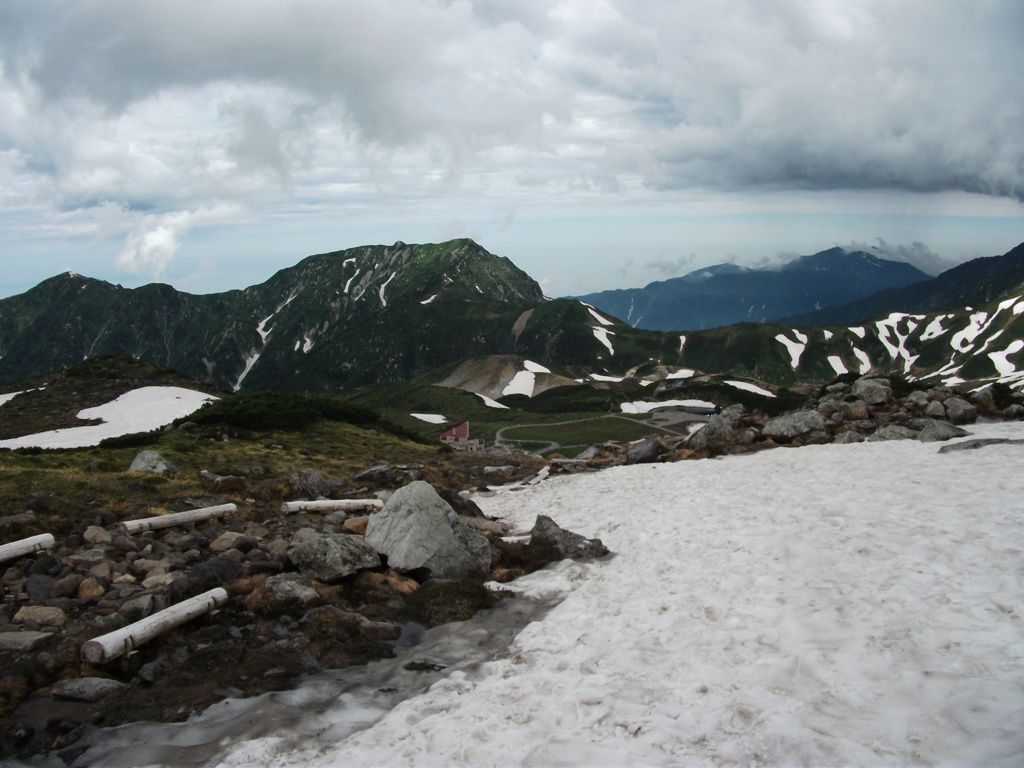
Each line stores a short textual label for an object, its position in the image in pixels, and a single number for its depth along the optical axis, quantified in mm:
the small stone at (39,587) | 11344
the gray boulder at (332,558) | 13602
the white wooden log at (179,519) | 15195
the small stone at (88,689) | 8805
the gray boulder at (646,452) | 31453
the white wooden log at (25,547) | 12367
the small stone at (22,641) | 9570
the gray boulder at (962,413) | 28109
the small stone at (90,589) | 11684
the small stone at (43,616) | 10453
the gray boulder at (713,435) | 30352
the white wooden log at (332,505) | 19188
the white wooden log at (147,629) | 9484
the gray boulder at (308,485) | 21734
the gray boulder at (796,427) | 29141
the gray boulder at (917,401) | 30344
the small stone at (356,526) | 17797
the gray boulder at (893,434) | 25438
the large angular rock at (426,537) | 14797
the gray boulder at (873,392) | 32688
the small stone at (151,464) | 21328
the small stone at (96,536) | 14086
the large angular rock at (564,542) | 15859
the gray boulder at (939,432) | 24203
